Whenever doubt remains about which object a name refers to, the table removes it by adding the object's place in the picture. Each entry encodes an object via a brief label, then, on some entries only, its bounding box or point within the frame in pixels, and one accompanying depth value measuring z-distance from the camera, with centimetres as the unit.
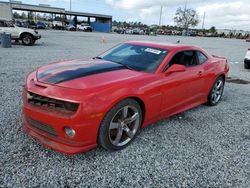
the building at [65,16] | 5177
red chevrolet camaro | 248
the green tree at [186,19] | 8775
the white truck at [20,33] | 1348
